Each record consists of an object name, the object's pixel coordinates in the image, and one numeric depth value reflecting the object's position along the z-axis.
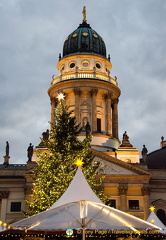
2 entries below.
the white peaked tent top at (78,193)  15.62
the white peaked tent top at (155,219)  29.19
